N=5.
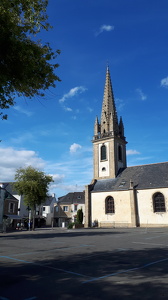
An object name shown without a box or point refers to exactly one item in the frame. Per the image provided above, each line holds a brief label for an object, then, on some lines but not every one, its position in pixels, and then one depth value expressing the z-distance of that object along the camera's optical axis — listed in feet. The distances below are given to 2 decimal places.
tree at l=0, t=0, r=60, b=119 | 23.82
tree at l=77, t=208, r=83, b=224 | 133.08
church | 115.55
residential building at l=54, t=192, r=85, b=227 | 201.45
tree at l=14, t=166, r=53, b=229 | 109.50
